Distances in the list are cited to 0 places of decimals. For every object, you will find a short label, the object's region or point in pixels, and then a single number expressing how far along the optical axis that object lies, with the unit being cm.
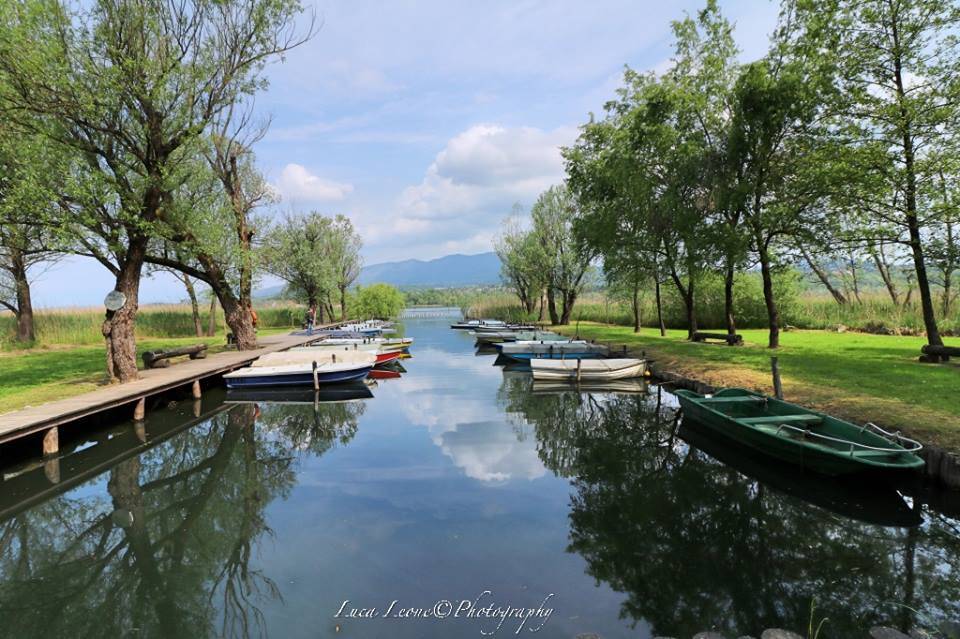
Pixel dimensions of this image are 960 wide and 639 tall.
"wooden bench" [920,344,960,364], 1275
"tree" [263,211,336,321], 3594
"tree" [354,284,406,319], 5506
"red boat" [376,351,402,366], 2100
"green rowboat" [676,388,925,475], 680
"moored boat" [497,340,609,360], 2061
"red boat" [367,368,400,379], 1970
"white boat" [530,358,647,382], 1683
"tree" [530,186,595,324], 3753
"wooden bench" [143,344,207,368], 1638
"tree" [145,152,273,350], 1609
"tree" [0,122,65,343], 1165
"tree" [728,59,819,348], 1577
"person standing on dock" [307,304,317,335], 3628
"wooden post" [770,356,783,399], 1019
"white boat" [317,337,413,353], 2370
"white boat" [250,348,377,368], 1756
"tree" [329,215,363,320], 4697
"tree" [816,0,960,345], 1283
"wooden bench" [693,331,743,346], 1971
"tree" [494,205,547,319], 3928
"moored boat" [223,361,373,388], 1631
